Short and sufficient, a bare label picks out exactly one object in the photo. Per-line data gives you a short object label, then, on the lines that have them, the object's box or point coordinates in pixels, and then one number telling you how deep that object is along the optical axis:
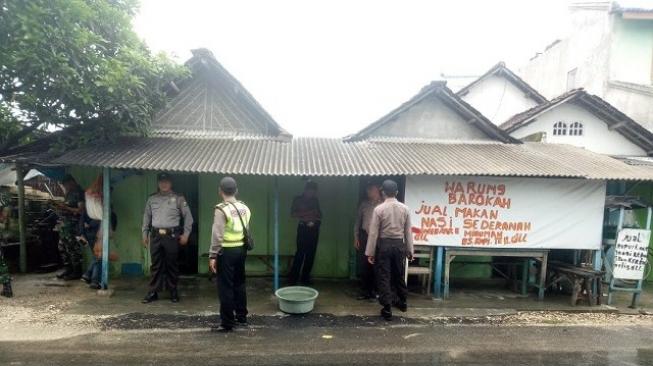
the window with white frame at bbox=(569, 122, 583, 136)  11.14
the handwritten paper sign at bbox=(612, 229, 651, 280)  6.82
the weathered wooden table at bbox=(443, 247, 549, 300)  7.06
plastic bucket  6.11
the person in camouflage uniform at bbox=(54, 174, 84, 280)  7.30
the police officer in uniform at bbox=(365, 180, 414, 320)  6.01
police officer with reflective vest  5.27
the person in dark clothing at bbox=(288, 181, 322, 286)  7.48
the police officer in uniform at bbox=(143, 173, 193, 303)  6.47
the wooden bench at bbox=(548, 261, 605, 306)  6.93
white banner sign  7.09
